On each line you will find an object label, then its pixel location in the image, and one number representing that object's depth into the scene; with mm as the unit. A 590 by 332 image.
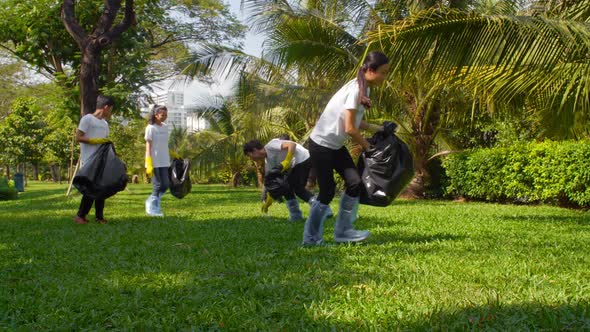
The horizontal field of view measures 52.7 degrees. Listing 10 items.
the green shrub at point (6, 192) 16688
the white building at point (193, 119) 24469
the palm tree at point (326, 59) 12492
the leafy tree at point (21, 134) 38344
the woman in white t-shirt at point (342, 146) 4609
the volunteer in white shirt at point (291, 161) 6910
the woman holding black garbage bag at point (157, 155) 8469
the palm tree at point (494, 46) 6668
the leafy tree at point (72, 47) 15297
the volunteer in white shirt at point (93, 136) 7309
